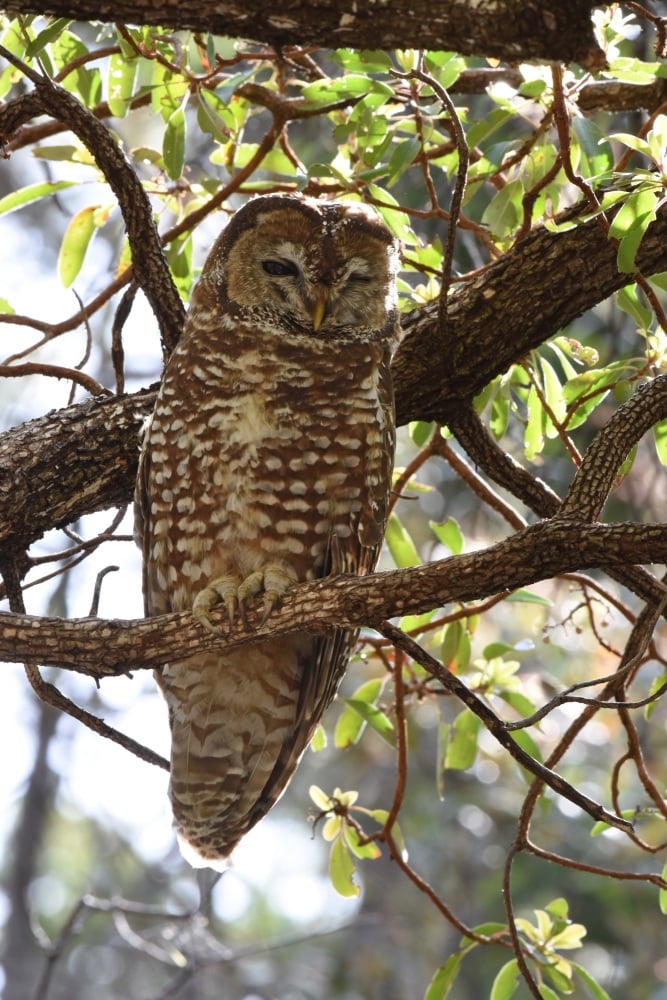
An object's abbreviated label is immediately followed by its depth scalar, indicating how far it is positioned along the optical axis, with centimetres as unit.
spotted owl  637
